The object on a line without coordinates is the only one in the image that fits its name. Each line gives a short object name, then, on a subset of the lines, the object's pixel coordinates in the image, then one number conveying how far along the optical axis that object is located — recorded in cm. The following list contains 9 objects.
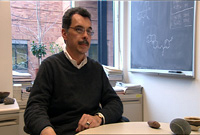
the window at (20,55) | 285
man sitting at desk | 134
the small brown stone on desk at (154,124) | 113
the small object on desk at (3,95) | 198
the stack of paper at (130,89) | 278
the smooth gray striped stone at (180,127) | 100
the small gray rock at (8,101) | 188
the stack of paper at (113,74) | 307
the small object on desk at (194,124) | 110
